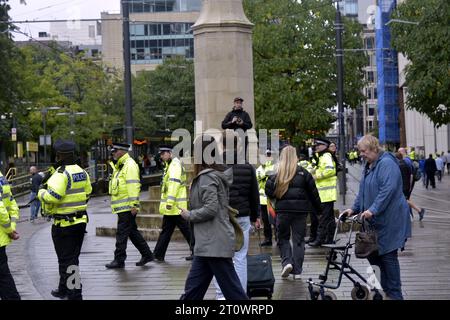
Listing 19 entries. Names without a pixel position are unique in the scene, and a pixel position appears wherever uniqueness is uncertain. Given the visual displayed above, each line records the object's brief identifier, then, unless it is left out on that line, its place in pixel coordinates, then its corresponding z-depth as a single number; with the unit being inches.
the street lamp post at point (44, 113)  2027.8
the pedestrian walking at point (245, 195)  392.2
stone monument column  729.6
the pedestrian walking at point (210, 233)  324.2
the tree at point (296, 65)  1611.7
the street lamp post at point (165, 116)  2887.8
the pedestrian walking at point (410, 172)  721.4
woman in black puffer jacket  453.7
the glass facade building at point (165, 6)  3848.4
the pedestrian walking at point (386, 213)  337.7
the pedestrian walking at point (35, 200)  1102.1
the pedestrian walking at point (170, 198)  540.1
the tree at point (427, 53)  1140.5
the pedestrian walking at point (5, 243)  360.2
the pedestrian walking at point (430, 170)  1573.0
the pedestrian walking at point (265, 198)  624.1
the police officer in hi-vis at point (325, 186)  601.9
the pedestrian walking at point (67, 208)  399.2
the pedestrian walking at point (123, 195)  522.9
